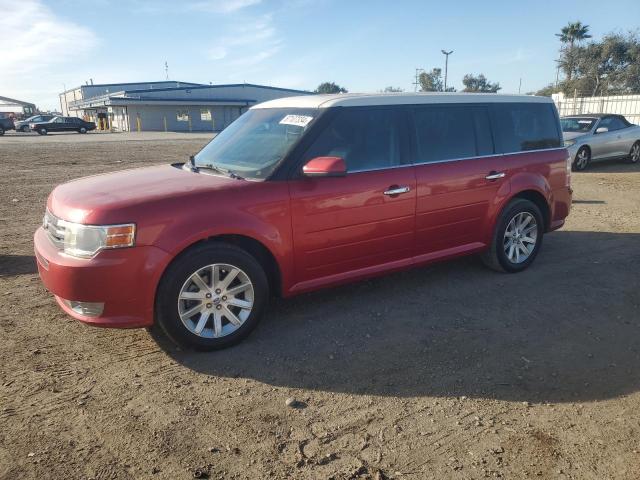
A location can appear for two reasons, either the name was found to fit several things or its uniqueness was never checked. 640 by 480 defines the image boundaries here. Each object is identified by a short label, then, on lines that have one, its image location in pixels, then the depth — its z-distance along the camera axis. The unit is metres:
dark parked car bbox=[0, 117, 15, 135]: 42.62
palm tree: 58.59
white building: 54.62
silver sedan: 13.70
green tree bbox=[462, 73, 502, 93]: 92.25
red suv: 3.57
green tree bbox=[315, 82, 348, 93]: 95.97
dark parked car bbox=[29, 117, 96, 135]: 44.47
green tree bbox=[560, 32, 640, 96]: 47.19
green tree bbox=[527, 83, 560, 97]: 55.36
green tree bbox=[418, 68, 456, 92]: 82.56
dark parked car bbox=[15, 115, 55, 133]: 45.72
